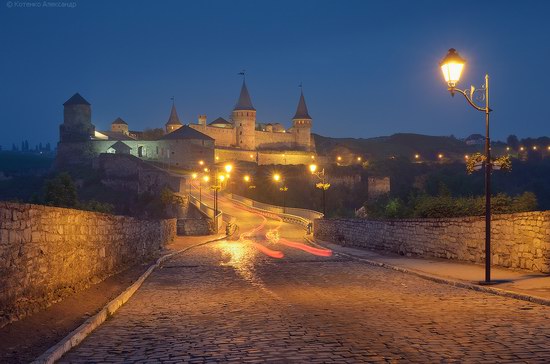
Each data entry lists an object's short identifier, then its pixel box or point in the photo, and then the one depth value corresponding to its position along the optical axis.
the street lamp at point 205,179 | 102.51
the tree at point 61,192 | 77.22
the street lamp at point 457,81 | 13.88
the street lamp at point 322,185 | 42.22
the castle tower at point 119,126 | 167.74
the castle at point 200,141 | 128.62
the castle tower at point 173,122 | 158.50
